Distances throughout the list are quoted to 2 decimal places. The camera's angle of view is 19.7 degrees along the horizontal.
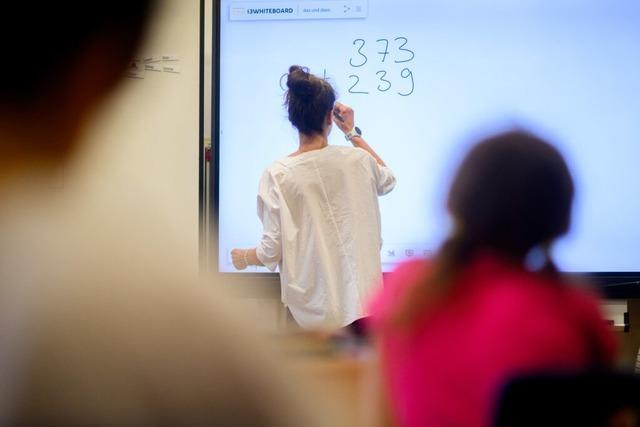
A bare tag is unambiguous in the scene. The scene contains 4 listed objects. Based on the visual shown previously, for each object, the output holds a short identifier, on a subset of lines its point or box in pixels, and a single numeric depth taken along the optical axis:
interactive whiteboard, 7.76
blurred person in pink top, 2.97
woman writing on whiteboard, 7.59
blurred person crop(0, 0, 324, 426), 2.93
